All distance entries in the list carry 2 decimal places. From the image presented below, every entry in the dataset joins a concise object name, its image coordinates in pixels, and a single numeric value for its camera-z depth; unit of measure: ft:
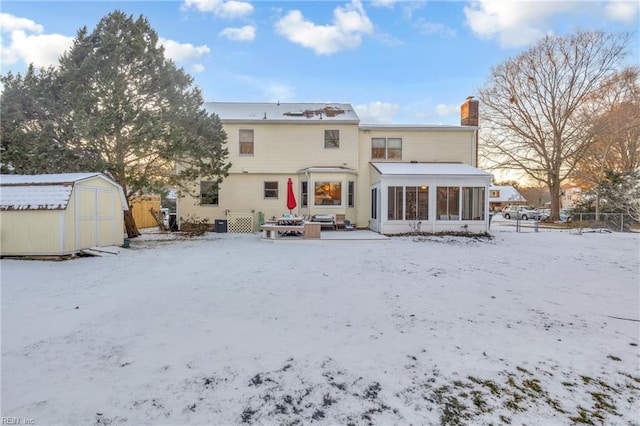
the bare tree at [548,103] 75.82
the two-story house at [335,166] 50.34
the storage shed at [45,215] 30.04
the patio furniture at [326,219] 52.44
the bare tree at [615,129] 70.18
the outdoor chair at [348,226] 53.36
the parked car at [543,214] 97.94
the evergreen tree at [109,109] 37.68
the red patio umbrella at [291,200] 46.19
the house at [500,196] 185.63
